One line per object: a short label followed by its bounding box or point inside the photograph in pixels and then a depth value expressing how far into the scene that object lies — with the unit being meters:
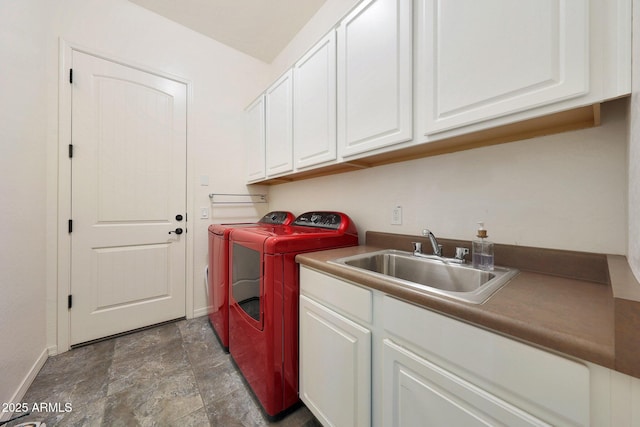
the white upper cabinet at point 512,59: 0.63
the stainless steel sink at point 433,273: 0.71
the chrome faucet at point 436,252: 1.07
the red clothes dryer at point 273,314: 1.17
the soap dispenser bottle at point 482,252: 0.97
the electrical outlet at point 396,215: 1.42
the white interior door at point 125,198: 1.84
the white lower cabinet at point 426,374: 0.46
